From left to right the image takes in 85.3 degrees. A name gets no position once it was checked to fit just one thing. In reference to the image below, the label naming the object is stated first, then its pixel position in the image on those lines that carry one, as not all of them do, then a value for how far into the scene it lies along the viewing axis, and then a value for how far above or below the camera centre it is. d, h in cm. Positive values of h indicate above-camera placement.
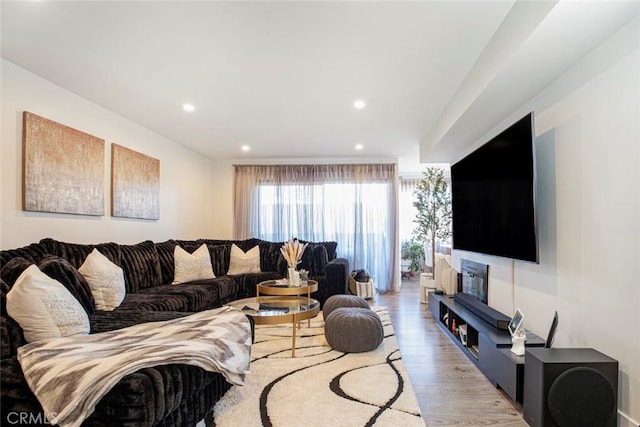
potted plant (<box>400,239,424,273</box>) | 783 -77
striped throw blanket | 137 -65
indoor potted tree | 560 +25
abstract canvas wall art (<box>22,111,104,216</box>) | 278 +48
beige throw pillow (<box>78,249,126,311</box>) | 274 -47
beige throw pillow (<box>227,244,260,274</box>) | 499 -57
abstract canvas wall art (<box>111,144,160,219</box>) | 385 +46
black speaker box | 174 -87
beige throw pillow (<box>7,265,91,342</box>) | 180 -45
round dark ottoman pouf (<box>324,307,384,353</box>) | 302 -98
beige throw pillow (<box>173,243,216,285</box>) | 416 -54
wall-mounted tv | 241 +21
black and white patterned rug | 199 -113
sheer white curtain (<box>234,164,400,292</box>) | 625 +25
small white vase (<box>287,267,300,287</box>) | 386 -62
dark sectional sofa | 142 -69
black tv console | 210 -93
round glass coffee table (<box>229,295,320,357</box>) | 281 -83
